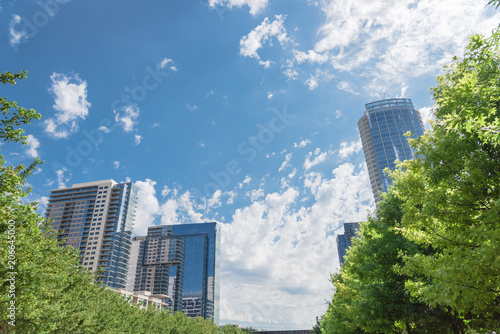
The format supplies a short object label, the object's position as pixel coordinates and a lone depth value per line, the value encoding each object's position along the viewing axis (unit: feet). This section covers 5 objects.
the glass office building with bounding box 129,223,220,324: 632.87
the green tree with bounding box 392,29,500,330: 24.06
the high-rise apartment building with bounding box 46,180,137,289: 442.09
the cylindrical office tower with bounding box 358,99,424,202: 403.40
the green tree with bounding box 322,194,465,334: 48.77
